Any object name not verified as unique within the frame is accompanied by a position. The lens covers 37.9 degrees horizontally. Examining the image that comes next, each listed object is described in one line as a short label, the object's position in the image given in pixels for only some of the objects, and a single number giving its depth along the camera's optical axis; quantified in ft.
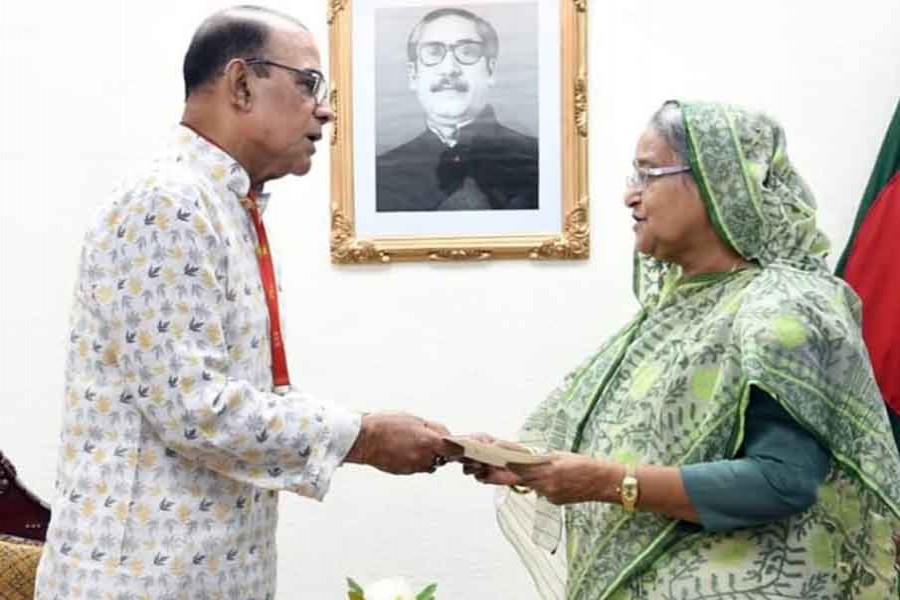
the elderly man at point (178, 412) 5.70
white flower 7.25
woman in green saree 6.24
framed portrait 11.12
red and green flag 10.39
